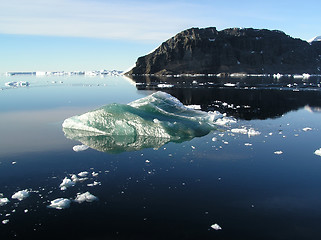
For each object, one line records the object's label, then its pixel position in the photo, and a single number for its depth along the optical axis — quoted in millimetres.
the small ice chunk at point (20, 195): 7220
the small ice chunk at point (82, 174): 8571
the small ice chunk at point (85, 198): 7098
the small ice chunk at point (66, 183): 7848
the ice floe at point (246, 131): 13486
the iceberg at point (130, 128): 11961
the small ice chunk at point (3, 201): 6914
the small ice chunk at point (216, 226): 5938
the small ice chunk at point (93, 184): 7899
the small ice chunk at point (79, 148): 11125
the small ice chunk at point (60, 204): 6816
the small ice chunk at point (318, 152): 10514
